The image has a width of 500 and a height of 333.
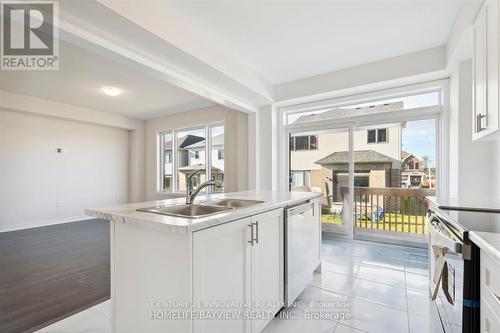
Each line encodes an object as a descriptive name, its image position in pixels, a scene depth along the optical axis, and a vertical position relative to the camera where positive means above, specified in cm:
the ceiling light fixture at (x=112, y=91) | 426 +140
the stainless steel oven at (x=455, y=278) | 107 -57
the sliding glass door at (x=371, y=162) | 357 +8
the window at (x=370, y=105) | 350 +103
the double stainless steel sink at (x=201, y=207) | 163 -33
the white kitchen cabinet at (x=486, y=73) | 148 +66
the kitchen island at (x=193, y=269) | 117 -60
